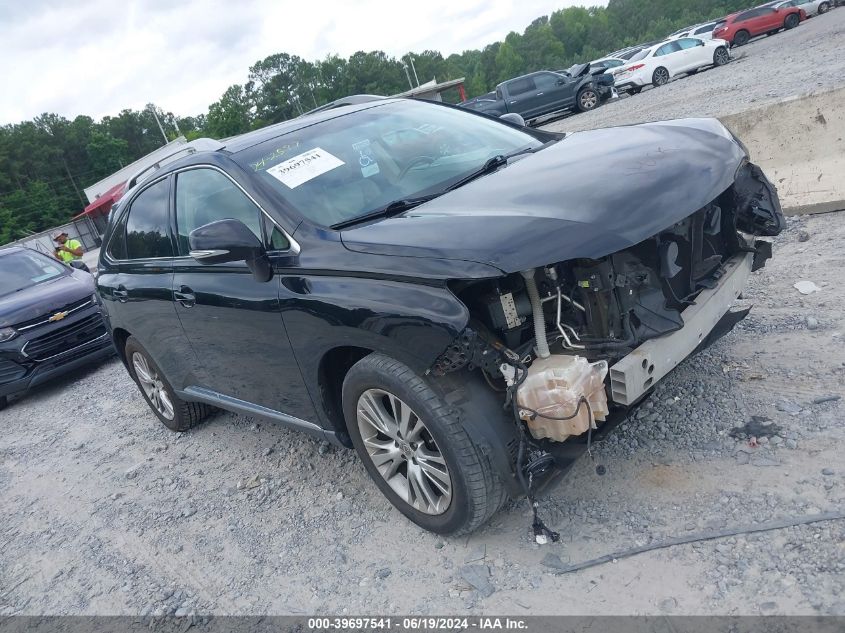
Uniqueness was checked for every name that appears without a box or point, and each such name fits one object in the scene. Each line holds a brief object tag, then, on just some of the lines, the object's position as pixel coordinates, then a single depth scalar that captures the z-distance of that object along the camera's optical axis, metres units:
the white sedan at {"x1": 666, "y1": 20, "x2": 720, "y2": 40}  32.31
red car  31.73
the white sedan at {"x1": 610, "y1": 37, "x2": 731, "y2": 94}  24.53
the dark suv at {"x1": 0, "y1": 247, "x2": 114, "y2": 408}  7.28
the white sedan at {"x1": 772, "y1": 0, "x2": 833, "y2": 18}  32.63
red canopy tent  44.34
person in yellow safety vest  12.95
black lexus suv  2.57
